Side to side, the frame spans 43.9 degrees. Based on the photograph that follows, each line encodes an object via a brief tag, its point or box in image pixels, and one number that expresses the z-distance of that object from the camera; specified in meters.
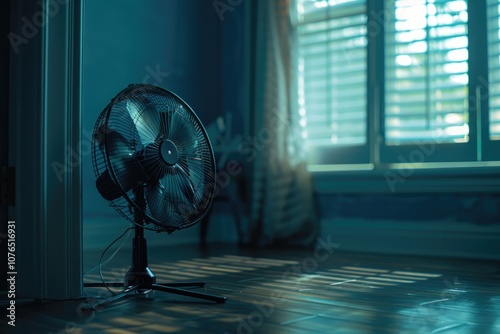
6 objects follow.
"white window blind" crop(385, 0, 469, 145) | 3.42
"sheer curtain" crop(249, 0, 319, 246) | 3.93
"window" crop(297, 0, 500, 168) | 3.35
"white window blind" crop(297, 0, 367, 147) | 3.83
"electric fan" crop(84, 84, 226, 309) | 1.90
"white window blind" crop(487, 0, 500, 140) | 3.28
